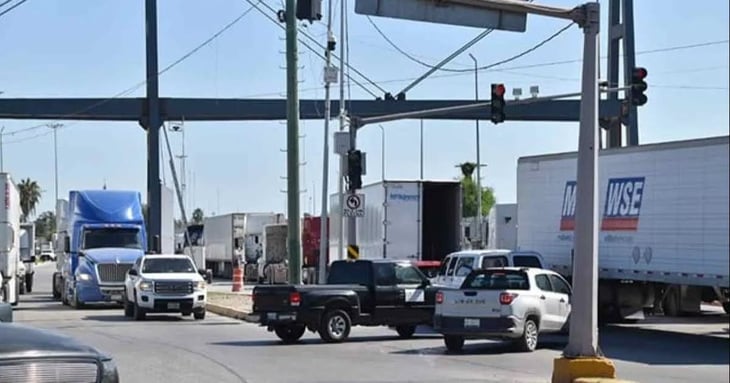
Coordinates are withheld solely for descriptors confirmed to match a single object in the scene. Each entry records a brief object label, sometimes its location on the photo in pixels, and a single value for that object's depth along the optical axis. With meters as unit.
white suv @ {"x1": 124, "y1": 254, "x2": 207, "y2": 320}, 31.17
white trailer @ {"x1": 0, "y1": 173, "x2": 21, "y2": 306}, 34.09
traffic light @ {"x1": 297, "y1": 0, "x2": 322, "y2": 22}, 19.95
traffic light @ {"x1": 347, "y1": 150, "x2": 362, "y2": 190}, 31.12
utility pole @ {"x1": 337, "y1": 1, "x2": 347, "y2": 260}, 34.93
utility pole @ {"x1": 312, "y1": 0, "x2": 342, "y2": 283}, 34.56
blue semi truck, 36.12
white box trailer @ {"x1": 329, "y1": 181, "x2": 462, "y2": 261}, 36.59
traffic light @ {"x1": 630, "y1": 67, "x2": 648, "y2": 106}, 22.18
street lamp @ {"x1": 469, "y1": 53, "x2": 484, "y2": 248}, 49.81
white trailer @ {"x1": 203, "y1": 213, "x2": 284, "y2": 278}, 66.19
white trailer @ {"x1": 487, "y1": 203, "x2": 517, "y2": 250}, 47.16
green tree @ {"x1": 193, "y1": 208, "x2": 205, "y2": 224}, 158.75
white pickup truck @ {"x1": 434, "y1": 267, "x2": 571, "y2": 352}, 20.67
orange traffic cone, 47.19
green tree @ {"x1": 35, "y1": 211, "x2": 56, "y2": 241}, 169.12
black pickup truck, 22.95
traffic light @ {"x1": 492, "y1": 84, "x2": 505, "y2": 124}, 28.01
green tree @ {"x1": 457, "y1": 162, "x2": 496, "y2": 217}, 103.25
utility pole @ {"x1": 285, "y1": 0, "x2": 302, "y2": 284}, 29.22
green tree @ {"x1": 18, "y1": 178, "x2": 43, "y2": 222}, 154.68
